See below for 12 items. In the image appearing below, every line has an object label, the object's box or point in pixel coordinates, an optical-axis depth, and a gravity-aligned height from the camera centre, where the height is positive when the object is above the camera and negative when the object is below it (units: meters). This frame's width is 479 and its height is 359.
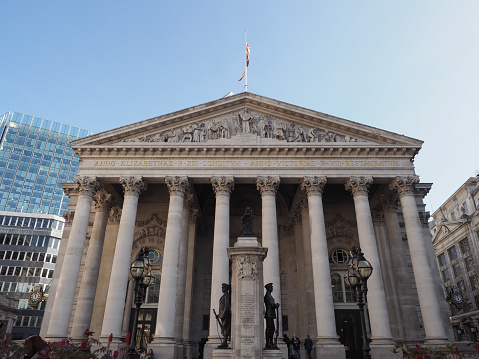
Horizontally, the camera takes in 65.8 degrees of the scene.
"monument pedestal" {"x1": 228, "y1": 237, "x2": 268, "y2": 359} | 11.45 +1.53
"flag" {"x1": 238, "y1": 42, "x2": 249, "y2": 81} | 32.56 +23.32
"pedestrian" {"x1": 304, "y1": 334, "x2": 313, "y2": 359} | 21.67 +0.23
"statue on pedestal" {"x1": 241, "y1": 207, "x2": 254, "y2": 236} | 13.57 +4.34
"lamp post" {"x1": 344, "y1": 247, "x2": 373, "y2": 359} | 13.77 +2.66
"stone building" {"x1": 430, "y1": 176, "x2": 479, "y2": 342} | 51.31 +13.66
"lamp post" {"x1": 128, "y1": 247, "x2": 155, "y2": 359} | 13.71 +2.58
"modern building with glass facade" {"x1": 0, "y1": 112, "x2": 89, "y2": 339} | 60.09 +34.07
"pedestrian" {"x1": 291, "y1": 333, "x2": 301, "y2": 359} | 21.45 +0.23
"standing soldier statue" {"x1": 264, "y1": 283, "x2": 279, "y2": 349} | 12.17 +0.93
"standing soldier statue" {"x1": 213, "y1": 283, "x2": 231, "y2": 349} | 11.97 +1.12
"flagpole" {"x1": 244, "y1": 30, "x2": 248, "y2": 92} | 31.29 +22.12
